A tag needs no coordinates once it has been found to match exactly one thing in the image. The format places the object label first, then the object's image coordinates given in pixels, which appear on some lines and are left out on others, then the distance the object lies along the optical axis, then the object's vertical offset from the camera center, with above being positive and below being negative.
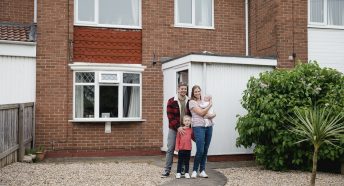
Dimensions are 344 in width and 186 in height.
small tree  7.54 -0.51
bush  9.79 -0.17
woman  8.58 -0.49
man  8.56 -0.35
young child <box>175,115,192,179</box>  8.47 -0.93
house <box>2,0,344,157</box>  12.26 +1.25
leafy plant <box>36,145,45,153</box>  11.66 -1.39
